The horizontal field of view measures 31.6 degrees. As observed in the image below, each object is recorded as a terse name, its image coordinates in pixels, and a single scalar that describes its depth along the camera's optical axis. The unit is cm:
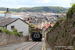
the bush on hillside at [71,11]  965
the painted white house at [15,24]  3052
